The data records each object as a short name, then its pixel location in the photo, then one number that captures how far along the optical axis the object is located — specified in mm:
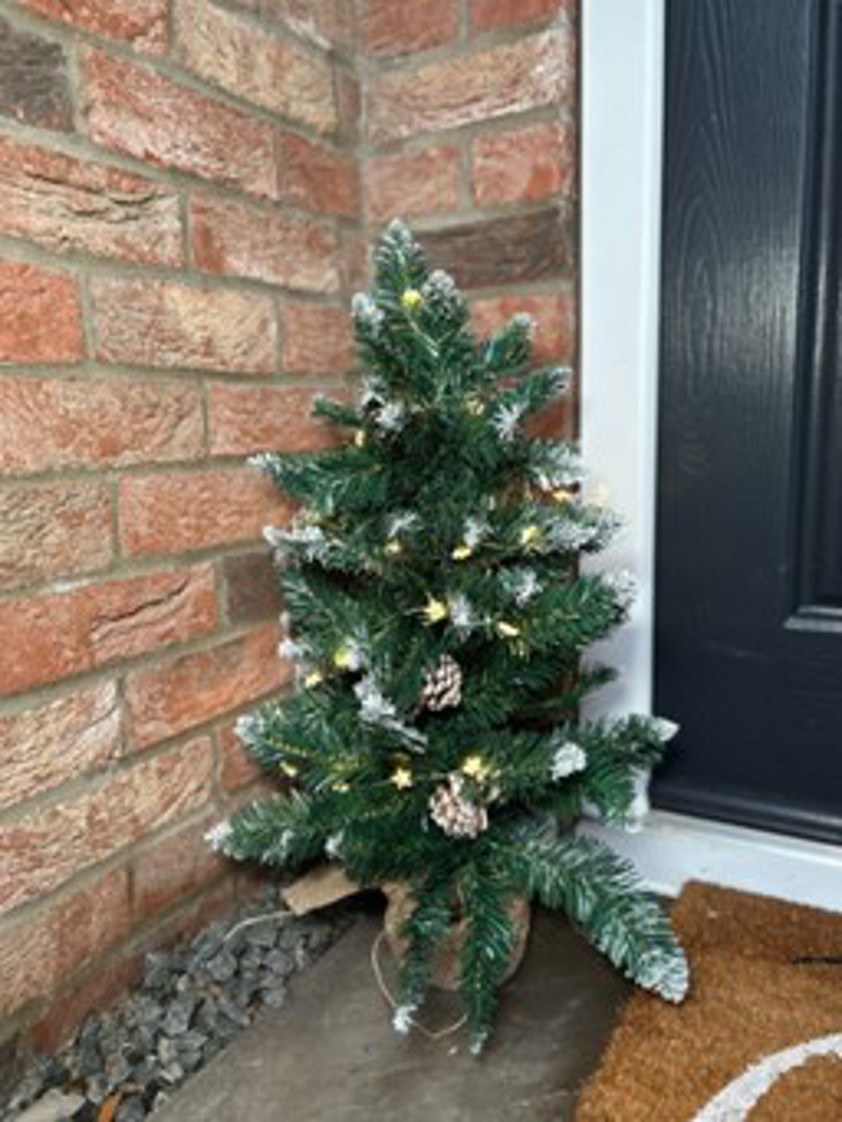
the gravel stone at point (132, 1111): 716
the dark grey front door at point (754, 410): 893
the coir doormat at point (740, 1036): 686
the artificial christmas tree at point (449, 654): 746
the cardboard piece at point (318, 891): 949
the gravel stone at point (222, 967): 871
